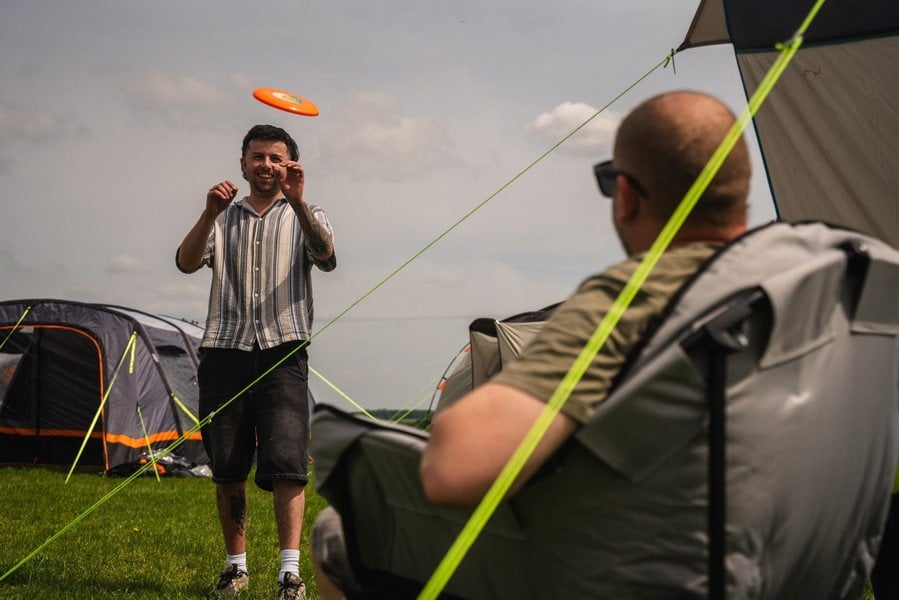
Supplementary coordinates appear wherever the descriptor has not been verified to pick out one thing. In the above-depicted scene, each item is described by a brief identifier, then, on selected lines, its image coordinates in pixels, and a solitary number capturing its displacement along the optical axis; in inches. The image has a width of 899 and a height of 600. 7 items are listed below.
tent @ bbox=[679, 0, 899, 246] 172.4
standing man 158.9
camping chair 55.4
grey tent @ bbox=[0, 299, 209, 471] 398.6
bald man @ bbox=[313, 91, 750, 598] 55.7
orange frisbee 169.8
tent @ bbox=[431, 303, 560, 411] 274.8
